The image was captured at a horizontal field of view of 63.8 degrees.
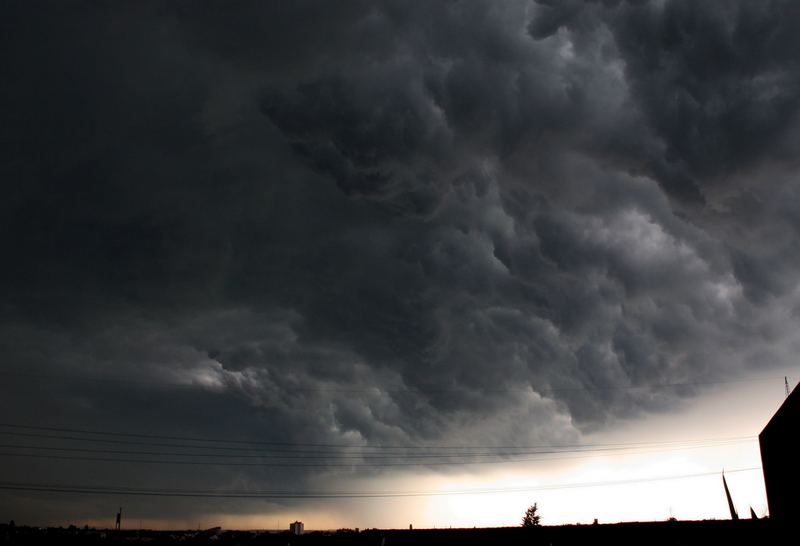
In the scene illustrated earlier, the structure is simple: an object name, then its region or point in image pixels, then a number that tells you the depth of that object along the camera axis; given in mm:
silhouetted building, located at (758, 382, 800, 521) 18922
